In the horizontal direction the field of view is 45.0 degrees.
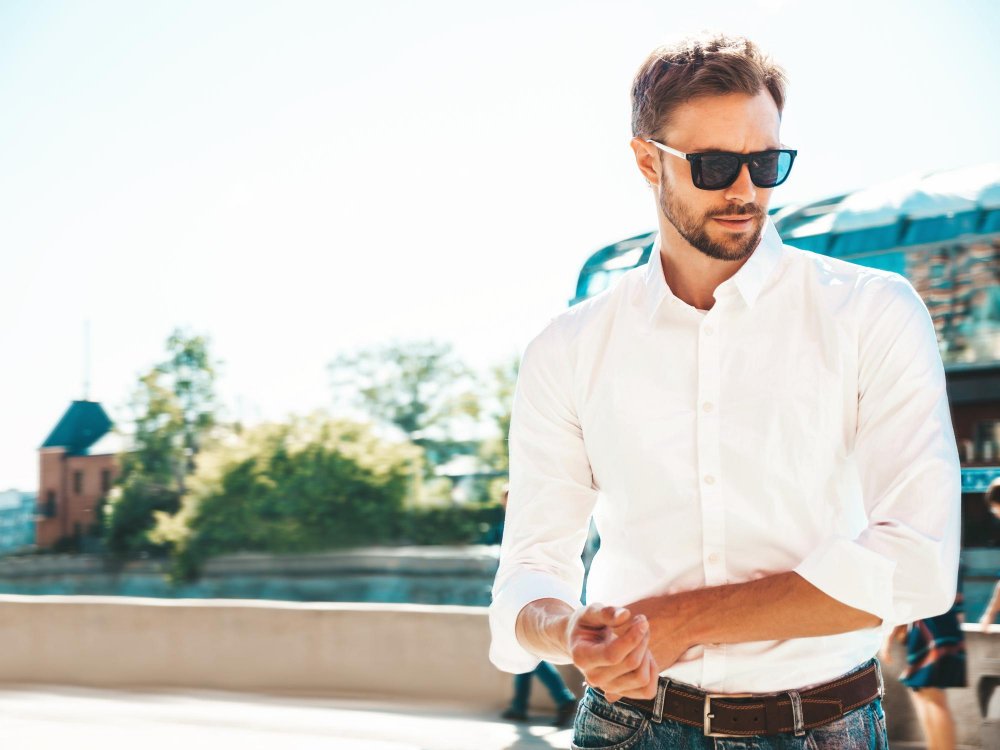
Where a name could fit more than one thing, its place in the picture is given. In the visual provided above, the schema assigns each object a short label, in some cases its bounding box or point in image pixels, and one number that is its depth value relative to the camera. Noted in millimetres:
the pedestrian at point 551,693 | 7883
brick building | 83750
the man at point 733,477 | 1417
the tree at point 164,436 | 71938
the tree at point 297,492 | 57438
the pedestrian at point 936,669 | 5883
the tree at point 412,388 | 72812
